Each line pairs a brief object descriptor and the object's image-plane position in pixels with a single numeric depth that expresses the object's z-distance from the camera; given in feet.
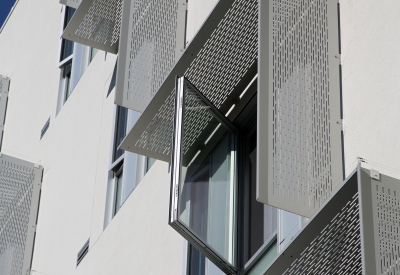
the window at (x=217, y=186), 32.67
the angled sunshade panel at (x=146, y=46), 44.74
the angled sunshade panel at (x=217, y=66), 35.24
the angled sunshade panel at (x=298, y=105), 28.11
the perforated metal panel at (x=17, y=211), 66.61
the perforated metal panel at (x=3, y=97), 90.16
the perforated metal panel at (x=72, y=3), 66.39
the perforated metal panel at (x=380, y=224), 22.91
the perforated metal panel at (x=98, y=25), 56.43
